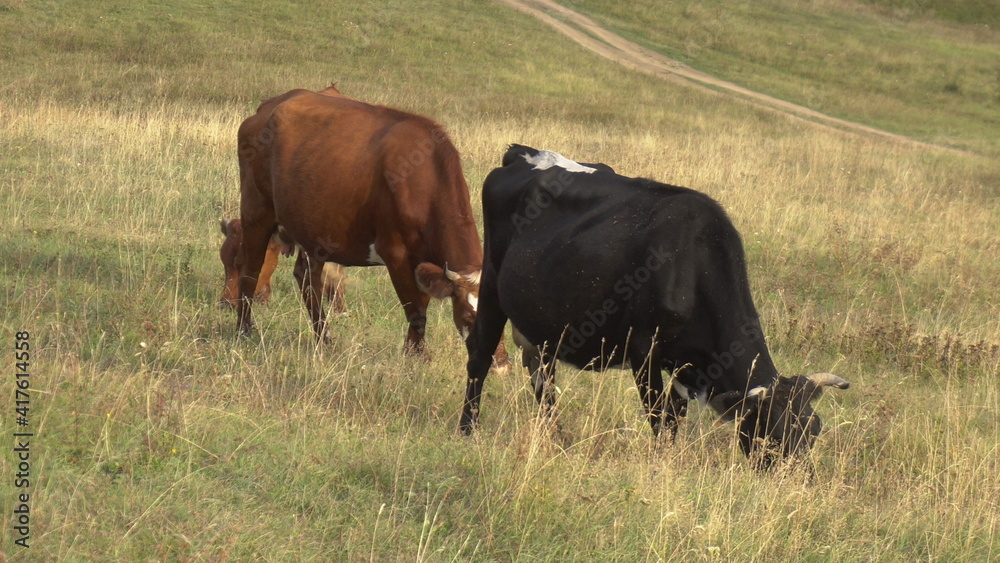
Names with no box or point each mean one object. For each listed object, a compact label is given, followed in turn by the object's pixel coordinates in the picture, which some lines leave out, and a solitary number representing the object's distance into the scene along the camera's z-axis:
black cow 10.27
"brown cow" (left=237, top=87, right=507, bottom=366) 14.02
